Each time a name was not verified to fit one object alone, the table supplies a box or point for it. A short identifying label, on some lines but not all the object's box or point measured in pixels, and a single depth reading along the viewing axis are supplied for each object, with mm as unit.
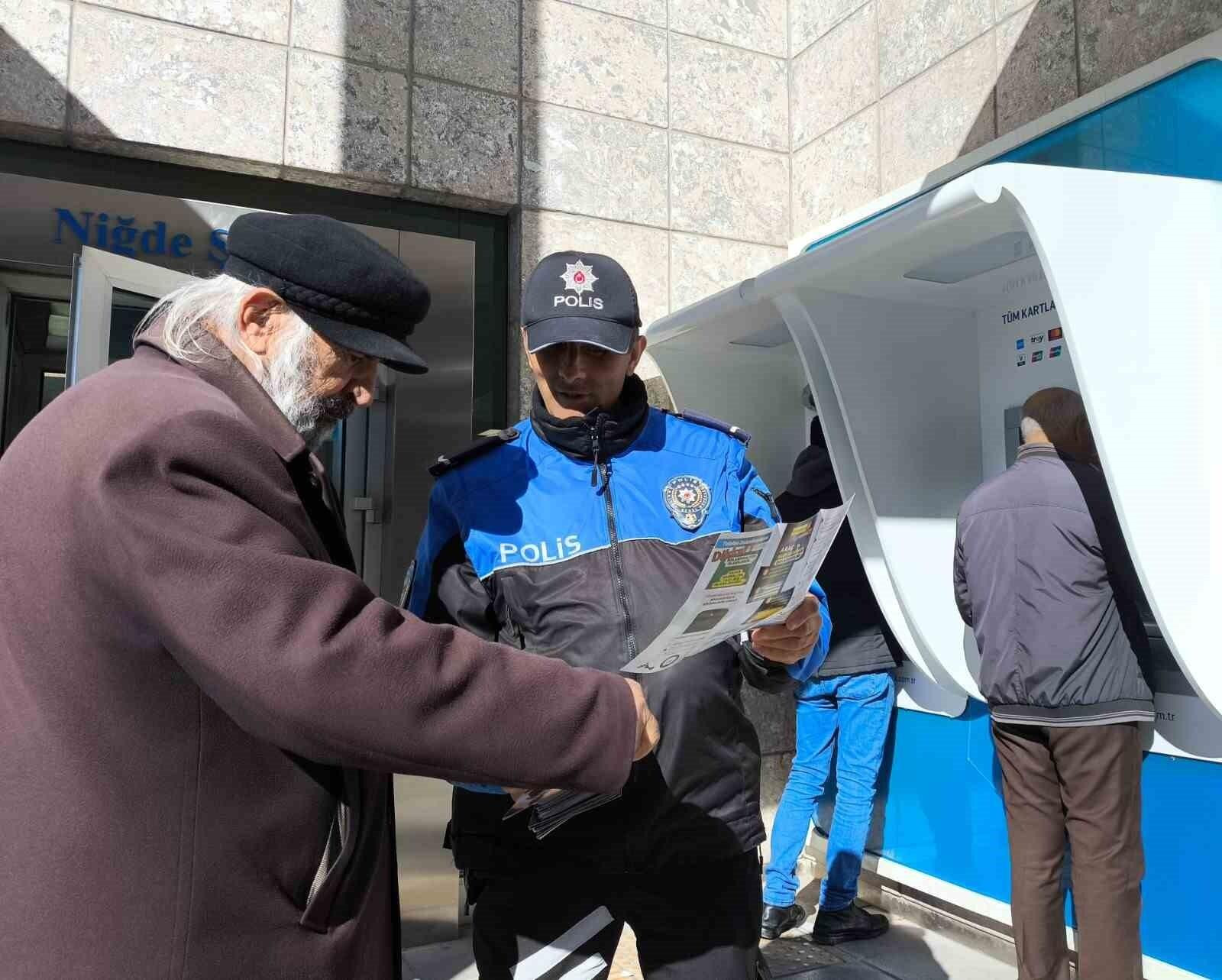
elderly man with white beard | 976
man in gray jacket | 2775
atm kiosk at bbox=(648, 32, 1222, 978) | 2551
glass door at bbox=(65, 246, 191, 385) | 2924
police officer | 1703
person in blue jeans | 3721
